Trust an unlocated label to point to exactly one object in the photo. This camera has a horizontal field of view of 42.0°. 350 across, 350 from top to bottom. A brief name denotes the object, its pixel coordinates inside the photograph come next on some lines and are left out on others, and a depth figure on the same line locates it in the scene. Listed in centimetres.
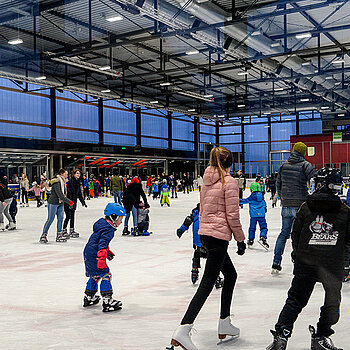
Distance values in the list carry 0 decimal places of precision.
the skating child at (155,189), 2621
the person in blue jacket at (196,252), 505
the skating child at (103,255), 415
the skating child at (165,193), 1973
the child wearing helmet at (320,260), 284
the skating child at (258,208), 756
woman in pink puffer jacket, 303
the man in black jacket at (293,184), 538
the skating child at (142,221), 1006
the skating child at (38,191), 2023
